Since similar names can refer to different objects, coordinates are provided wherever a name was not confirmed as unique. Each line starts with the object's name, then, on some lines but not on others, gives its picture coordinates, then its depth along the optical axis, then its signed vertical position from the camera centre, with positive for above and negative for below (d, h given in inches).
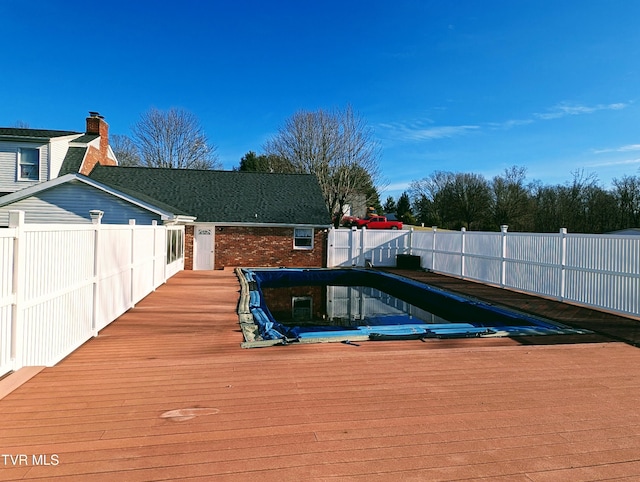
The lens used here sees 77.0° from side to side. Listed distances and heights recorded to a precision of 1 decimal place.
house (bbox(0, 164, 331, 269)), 714.8 +48.1
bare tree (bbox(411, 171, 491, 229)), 1753.2 +193.1
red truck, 1299.2 +57.0
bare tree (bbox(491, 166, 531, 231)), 1588.3 +175.4
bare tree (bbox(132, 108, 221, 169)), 1360.7 +333.2
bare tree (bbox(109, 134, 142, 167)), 1422.2 +308.0
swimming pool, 240.4 -65.4
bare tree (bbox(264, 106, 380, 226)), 1232.8 +270.6
